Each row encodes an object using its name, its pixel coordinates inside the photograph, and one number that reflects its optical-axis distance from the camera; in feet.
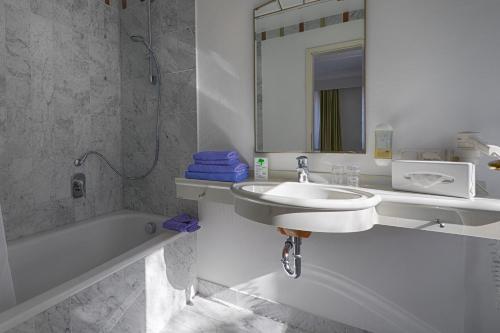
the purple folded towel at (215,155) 5.13
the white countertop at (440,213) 3.09
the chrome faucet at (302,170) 4.66
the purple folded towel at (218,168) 5.09
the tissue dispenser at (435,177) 3.34
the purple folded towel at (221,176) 5.05
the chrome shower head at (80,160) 6.26
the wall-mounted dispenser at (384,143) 4.42
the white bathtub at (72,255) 3.45
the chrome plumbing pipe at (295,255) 4.24
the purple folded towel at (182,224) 5.75
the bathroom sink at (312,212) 3.14
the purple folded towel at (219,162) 5.12
